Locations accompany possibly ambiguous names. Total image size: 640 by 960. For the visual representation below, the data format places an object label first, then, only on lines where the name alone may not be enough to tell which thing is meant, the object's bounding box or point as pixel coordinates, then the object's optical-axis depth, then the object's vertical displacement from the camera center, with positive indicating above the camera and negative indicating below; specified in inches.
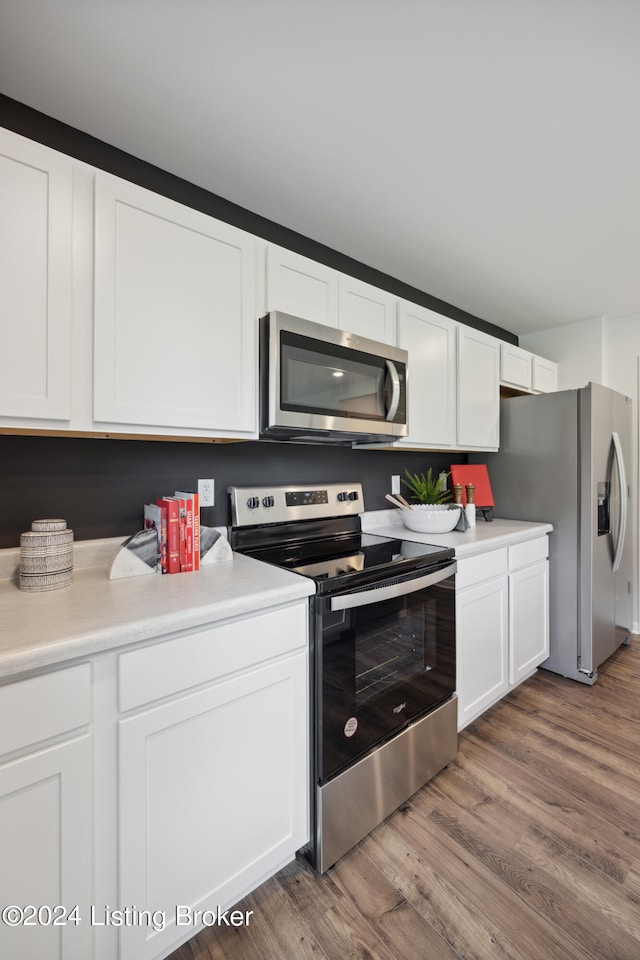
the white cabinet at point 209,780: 39.3 -30.8
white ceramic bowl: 86.7 -7.8
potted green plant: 99.7 -1.7
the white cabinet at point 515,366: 113.1 +31.8
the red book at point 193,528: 57.9 -6.4
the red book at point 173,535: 56.4 -7.2
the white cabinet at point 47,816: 32.9 -27.1
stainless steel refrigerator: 98.6 -4.4
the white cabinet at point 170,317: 49.9 +21.2
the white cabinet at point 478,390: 100.0 +22.5
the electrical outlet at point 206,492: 70.6 -1.8
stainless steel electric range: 52.5 -24.8
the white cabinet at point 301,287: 64.8 +31.1
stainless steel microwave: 62.0 +15.6
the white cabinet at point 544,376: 125.8 +32.4
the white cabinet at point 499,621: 77.2 -28.4
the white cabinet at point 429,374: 86.8 +23.1
